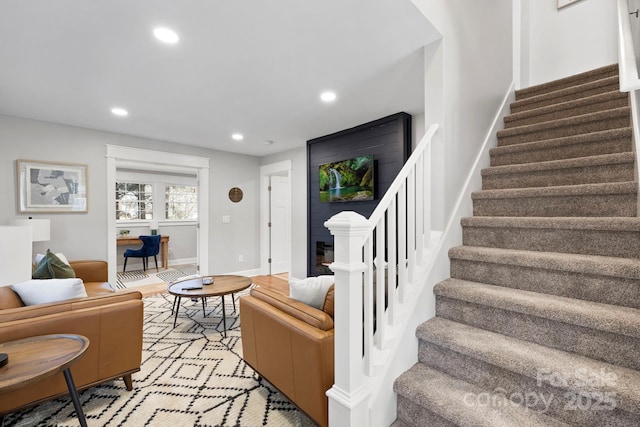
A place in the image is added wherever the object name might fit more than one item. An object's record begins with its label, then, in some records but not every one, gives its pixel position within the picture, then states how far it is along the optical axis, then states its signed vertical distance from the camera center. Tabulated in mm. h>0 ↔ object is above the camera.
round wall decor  5438 +396
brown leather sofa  1591 -671
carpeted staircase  1158 -425
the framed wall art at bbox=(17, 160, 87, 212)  3541 +387
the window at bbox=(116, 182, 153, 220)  6680 +363
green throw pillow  2590 -471
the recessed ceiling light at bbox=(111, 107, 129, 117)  3283 +1196
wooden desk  6102 -575
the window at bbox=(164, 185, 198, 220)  7297 +363
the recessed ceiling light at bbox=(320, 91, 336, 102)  2900 +1194
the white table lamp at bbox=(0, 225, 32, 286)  1242 -160
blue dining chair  5837 -654
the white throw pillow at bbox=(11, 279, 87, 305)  1918 -481
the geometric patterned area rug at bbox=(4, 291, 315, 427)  1722 -1185
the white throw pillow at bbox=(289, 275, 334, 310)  1775 -458
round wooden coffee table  2911 -755
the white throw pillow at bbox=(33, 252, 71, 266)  3024 -431
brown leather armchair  1418 -714
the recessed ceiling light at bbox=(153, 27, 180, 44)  1887 +1189
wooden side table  1170 -632
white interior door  5855 -179
